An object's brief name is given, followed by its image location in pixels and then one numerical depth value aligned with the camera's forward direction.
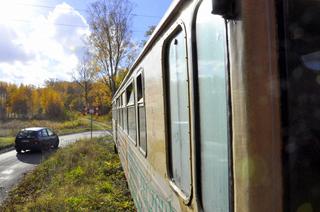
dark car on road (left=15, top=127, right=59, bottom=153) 13.53
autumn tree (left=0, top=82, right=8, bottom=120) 51.47
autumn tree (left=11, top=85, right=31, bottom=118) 55.58
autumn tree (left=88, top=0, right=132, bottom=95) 22.98
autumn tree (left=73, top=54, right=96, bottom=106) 38.63
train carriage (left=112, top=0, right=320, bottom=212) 0.83
